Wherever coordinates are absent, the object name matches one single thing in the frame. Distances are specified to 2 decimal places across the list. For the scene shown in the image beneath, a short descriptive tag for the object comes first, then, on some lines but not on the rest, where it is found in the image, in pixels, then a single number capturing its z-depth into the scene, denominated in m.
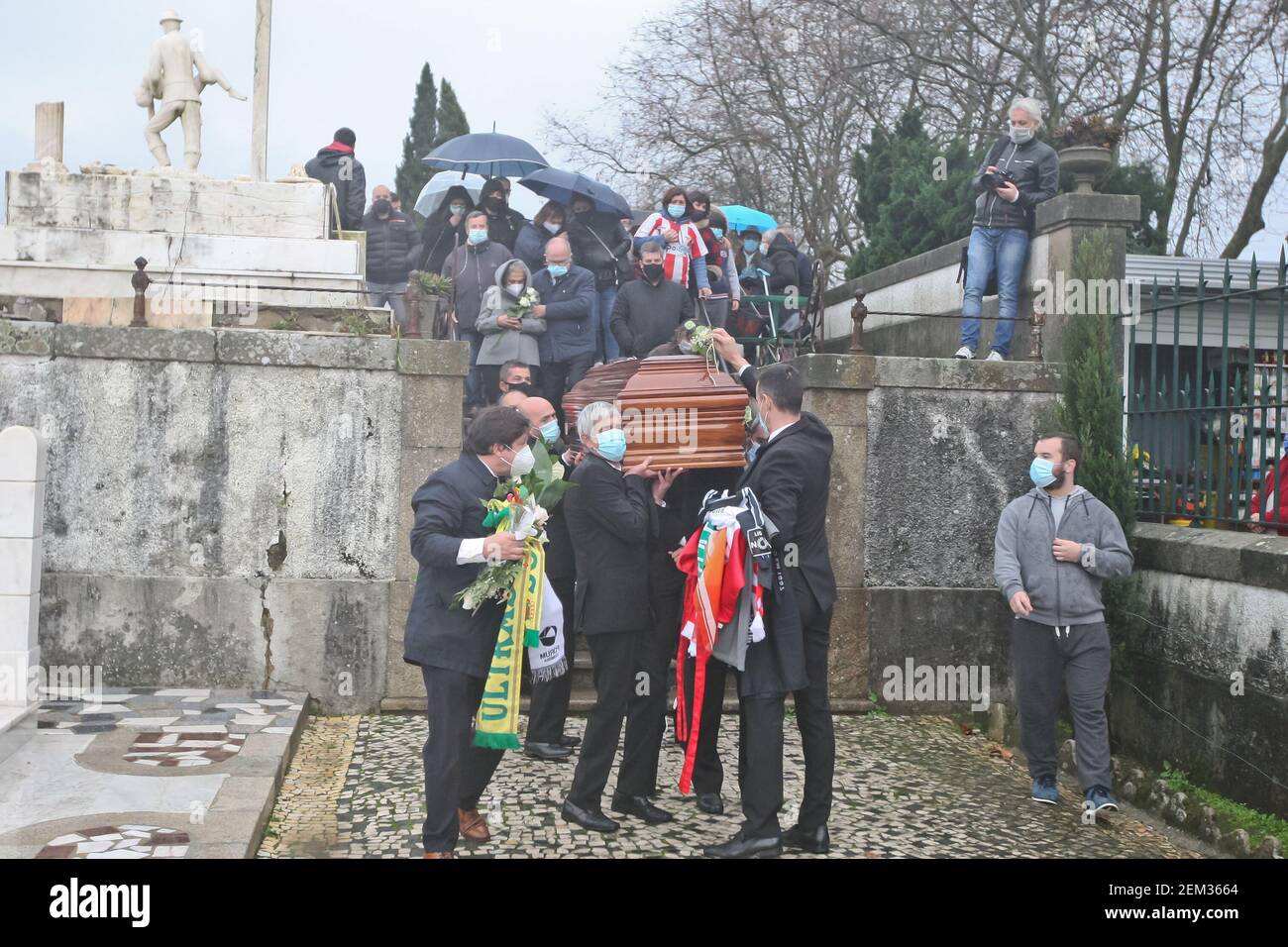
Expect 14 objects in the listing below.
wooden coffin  6.30
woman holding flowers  9.83
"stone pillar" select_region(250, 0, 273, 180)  10.35
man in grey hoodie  6.90
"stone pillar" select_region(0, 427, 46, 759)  7.34
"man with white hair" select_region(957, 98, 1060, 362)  9.53
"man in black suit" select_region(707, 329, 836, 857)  5.63
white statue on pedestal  10.15
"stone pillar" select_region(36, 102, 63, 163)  10.34
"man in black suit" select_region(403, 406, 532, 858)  5.13
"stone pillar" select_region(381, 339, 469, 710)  8.64
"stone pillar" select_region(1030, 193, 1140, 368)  8.96
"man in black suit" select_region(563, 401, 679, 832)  6.00
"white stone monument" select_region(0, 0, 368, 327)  9.80
